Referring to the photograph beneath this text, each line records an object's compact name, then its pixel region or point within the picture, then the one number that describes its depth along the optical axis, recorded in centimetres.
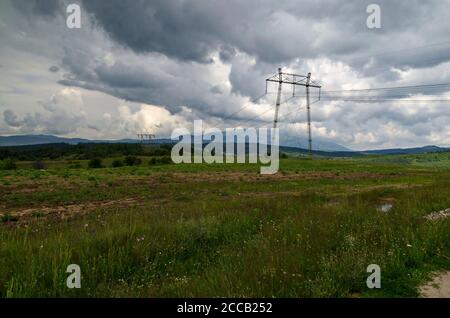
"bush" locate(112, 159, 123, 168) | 7619
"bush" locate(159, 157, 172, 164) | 8012
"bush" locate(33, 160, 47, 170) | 7638
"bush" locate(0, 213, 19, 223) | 1280
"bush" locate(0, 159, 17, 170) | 6175
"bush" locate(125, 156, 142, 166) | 7922
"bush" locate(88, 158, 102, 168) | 7400
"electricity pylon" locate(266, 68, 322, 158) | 4847
